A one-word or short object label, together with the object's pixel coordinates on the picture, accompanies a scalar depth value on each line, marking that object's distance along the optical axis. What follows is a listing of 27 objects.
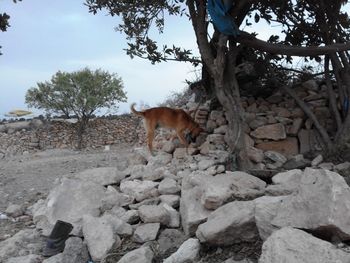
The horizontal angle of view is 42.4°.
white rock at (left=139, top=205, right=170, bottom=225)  4.37
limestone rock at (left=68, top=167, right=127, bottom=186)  5.83
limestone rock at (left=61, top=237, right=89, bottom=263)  4.10
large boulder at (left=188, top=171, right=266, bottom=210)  4.12
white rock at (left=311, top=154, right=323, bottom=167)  6.08
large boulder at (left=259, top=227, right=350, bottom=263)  2.71
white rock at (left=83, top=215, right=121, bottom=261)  4.04
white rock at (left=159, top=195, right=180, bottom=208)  4.77
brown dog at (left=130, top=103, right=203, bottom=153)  6.71
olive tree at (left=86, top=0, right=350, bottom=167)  5.93
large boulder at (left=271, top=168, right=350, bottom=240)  3.07
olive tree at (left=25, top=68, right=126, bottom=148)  15.60
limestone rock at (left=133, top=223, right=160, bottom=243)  4.18
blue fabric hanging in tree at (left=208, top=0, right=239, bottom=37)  5.72
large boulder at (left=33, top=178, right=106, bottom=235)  5.00
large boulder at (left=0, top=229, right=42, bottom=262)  4.42
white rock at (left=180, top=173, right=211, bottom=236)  4.08
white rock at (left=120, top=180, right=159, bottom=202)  5.09
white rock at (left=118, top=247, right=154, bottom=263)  3.71
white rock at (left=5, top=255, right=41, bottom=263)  4.19
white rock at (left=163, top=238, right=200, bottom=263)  3.61
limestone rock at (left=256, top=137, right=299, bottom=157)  6.81
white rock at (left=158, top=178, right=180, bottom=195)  5.05
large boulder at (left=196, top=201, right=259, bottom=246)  3.60
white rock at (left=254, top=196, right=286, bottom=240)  3.41
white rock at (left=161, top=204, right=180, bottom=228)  4.39
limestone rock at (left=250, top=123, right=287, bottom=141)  6.80
